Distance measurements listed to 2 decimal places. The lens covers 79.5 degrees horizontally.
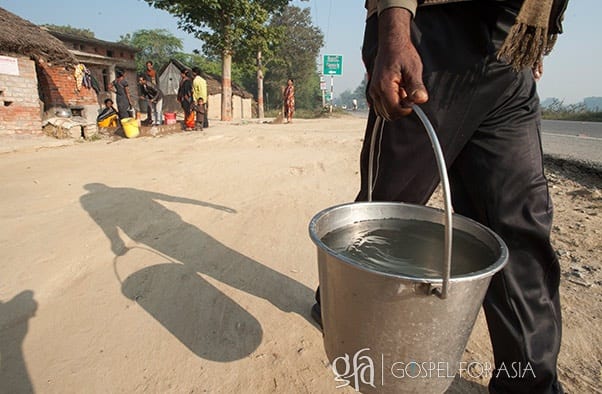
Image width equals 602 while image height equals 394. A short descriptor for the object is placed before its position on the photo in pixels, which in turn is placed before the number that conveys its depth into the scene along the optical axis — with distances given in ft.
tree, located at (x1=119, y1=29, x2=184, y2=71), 175.52
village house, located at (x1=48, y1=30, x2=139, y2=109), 65.02
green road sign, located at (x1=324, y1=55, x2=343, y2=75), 75.87
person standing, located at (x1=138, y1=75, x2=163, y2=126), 34.22
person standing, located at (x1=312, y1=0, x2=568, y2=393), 3.98
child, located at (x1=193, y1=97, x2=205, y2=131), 35.12
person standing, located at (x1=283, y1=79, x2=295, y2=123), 49.34
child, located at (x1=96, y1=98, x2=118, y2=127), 31.35
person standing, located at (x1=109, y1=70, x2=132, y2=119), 31.65
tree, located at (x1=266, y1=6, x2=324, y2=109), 134.92
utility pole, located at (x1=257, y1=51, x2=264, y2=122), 68.26
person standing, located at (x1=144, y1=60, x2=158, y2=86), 37.45
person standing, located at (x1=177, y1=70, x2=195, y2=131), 34.55
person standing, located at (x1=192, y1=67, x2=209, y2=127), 36.81
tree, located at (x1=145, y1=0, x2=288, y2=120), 45.37
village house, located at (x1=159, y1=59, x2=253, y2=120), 82.84
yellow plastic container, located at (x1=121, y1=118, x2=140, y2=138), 27.63
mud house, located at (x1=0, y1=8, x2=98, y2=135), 28.04
